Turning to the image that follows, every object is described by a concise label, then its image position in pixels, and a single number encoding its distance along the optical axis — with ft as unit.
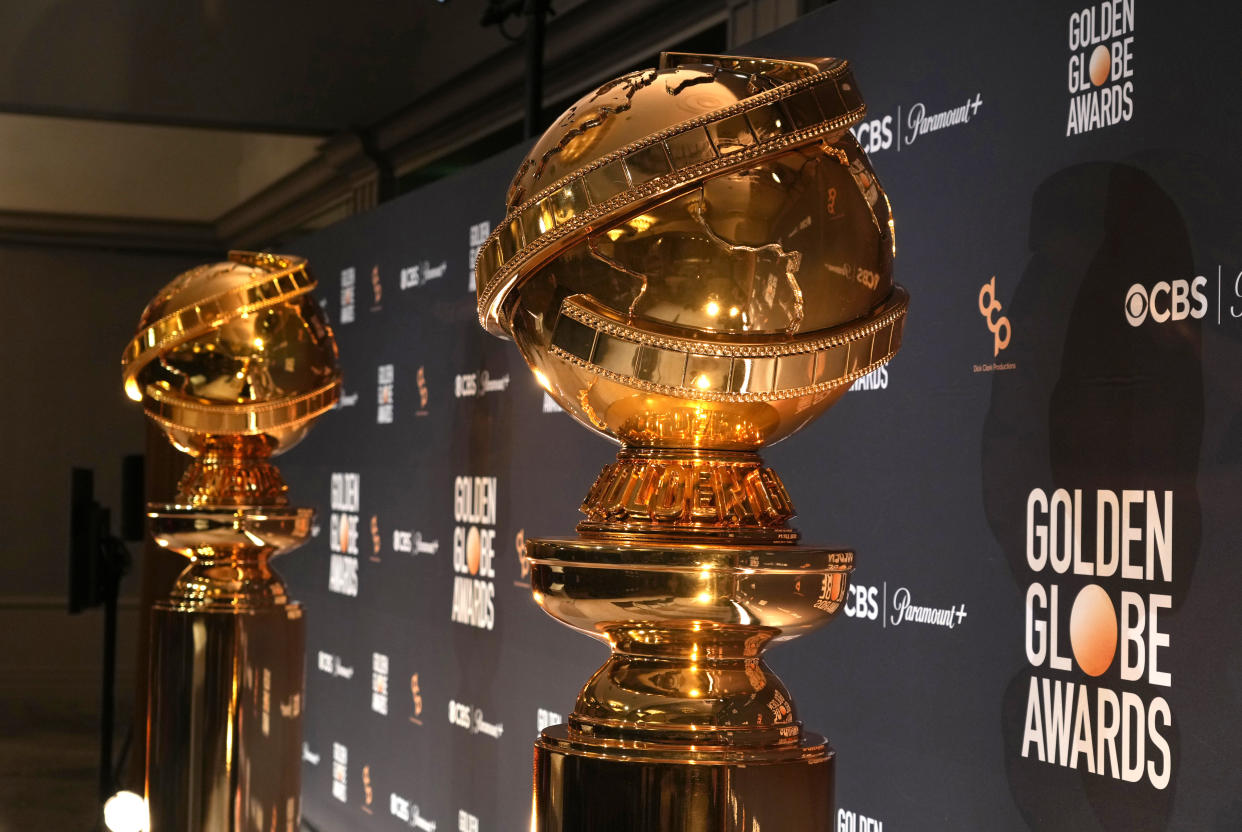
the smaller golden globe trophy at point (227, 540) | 7.80
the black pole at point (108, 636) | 15.60
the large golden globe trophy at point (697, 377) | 3.50
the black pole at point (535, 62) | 12.54
